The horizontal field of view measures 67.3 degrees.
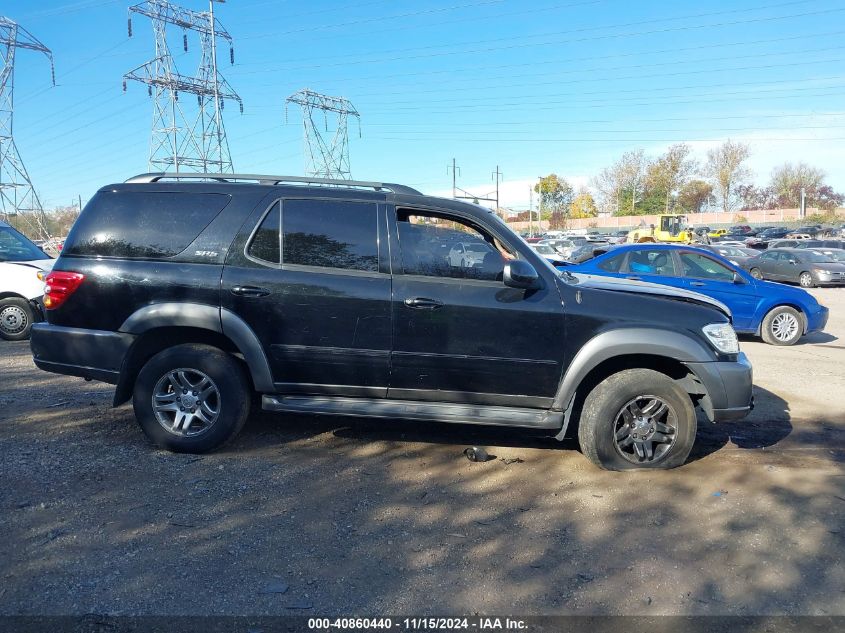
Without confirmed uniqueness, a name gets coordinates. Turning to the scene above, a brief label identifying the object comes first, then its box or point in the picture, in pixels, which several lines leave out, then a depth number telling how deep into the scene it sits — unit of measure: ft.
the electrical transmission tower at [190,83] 113.70
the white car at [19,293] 30.86
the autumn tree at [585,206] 319.68
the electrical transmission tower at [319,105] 150.61
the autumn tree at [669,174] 266.98
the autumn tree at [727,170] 264.72
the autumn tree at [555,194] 311.88
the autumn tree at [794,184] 286.46
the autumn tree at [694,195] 274.36
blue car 32.19
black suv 14.79
